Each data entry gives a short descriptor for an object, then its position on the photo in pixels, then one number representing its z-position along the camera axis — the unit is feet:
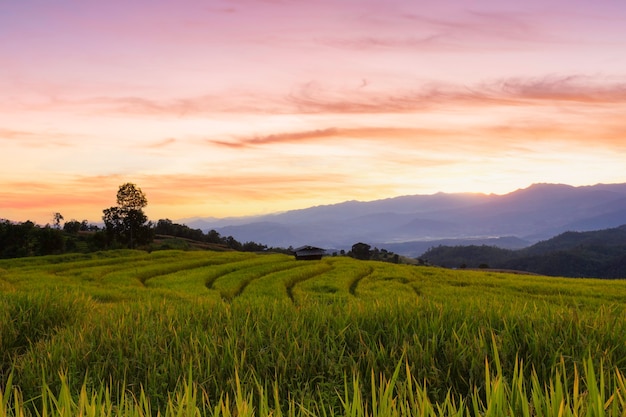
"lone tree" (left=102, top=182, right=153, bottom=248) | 319.47
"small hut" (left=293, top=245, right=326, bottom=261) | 224.16
